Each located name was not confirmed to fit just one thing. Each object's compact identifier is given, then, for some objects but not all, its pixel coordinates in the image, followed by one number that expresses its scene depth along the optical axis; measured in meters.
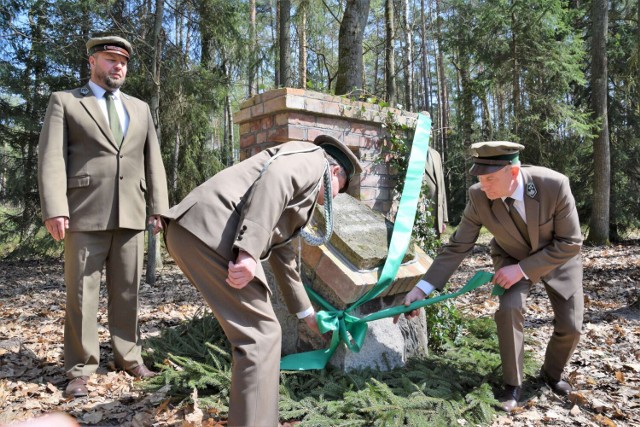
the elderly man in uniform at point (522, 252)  2.78
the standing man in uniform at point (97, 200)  3.01
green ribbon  2.71
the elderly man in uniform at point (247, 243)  1.94
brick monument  2.93
